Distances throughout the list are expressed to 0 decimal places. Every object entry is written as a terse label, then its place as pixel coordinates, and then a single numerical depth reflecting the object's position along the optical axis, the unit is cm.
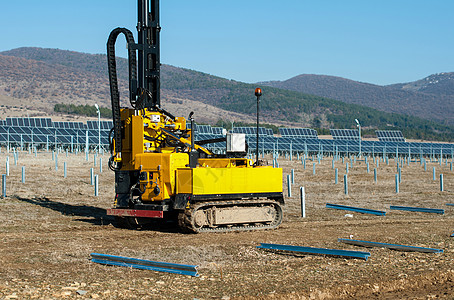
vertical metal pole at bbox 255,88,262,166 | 1587
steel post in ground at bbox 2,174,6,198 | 2484
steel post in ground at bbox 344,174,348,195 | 2970
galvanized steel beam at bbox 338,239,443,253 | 1374
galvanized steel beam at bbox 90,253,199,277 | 1140
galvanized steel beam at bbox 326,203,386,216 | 2184
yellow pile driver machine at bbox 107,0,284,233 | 1652
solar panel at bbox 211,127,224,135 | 7704
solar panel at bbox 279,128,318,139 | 9344
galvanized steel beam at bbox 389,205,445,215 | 2248
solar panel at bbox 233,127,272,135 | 7866
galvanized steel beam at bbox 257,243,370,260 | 1287
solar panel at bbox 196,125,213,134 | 7436
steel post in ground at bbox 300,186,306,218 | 2090
